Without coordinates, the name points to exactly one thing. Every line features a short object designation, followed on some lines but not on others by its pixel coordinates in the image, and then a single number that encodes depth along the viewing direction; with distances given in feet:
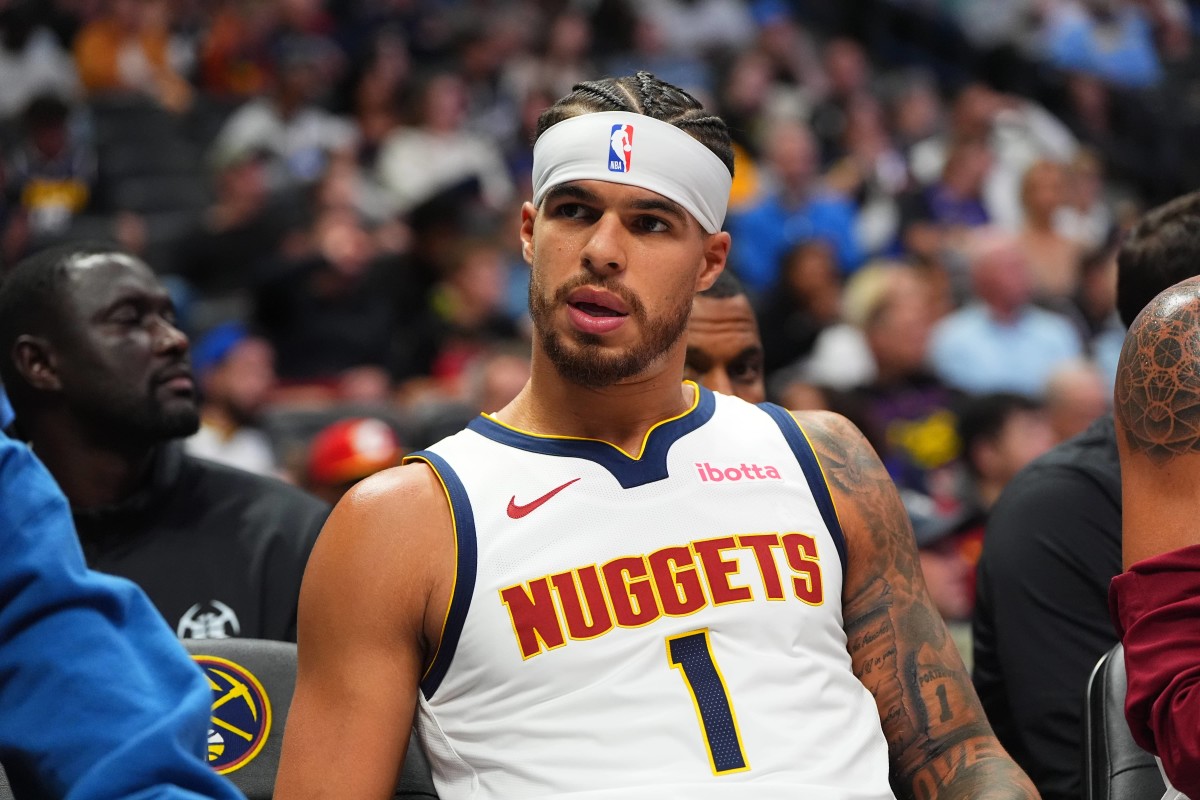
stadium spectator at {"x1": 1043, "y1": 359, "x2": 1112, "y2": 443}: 22.04
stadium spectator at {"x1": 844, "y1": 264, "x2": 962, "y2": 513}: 23.65
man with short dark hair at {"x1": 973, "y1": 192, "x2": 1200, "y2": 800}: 10.65
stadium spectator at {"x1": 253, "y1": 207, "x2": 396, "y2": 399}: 27.81
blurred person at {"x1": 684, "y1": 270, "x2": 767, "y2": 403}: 12.14
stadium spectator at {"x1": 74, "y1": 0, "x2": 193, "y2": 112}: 34.91
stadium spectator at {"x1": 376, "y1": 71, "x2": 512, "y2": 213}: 33.88
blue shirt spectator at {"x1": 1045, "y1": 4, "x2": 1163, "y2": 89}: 46.11
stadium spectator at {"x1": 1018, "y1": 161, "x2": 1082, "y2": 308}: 32.12
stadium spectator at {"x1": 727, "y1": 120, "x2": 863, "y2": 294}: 33.35
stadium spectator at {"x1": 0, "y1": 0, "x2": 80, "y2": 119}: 34.50
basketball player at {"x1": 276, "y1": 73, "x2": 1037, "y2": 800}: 8.20
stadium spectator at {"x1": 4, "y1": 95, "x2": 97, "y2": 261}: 31.07
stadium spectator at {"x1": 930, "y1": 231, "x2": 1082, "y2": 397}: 28.12
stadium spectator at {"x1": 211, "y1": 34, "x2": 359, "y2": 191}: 33.65
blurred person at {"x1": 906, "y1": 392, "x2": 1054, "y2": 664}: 18.90
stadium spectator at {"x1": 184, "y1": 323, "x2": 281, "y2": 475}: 23.65
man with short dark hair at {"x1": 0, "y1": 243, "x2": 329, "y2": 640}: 12.01
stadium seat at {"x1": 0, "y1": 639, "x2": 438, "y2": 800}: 8.90
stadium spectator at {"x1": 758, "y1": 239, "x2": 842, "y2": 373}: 27.78
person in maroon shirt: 7.29
